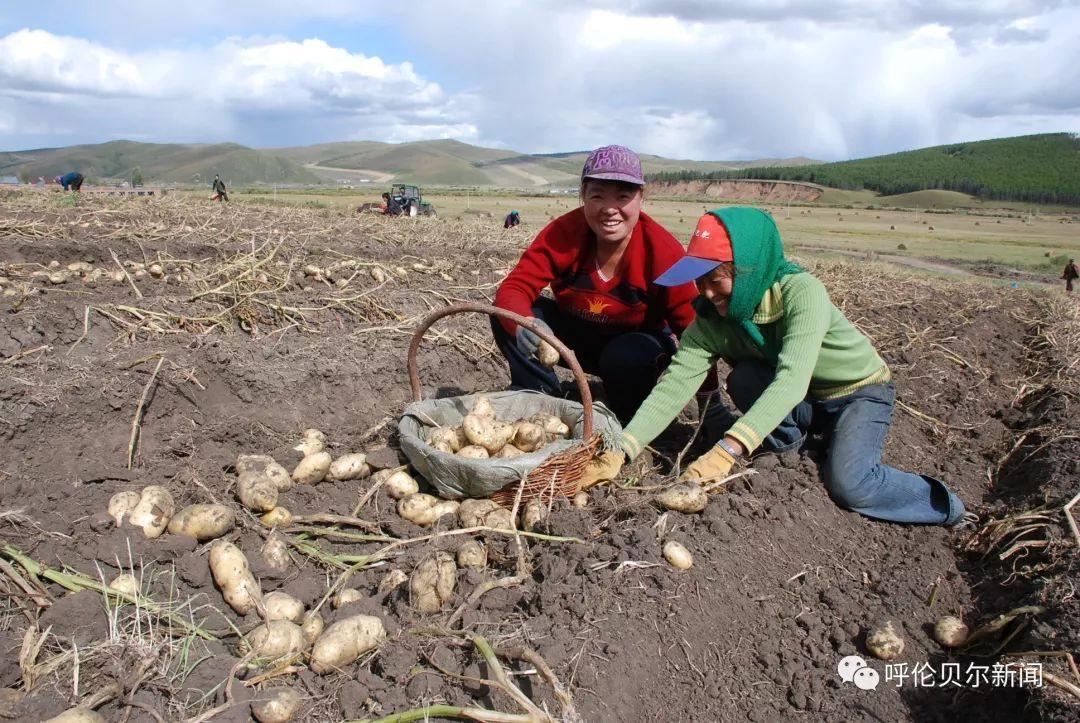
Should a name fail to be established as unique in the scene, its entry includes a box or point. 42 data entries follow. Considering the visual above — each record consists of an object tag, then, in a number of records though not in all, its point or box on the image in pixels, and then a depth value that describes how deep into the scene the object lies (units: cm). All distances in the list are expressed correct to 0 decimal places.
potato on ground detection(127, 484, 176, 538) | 256
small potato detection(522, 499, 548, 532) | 268
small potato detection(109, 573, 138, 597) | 220
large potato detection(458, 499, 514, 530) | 268
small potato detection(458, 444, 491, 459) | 296
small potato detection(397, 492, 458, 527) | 283
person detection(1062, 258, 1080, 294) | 1251
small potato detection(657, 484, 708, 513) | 269
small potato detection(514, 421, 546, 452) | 309
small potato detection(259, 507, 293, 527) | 276
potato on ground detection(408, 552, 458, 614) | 231
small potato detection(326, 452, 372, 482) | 317
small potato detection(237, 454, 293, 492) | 291
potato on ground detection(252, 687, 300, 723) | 188
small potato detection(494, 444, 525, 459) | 298
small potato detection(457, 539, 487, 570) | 250
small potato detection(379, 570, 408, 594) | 246
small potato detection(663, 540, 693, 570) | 239
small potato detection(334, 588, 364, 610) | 238
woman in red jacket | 332
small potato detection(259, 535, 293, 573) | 254
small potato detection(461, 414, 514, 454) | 302
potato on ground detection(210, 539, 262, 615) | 235
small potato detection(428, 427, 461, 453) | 306
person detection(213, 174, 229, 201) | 1783
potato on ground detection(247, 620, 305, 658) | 211
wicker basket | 276
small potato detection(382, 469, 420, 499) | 299
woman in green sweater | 280
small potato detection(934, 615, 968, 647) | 229
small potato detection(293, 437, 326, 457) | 324
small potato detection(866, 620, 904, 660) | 222
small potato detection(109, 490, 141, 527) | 254
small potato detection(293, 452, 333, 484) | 307
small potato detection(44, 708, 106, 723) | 166
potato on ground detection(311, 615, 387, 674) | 209
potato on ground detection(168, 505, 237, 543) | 258
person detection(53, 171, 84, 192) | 1452
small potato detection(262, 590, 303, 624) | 229
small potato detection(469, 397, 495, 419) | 320
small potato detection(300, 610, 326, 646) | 225
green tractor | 2250
